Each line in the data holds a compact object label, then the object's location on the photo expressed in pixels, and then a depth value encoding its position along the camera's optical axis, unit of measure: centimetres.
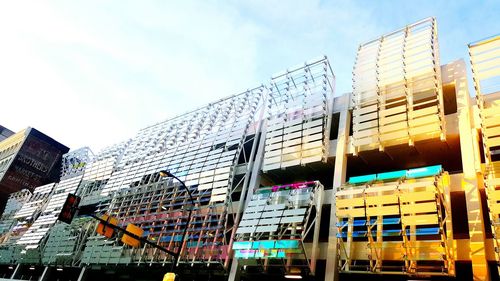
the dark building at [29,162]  5194
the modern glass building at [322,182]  1714
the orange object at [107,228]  1628
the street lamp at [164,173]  1835
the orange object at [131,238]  1738
